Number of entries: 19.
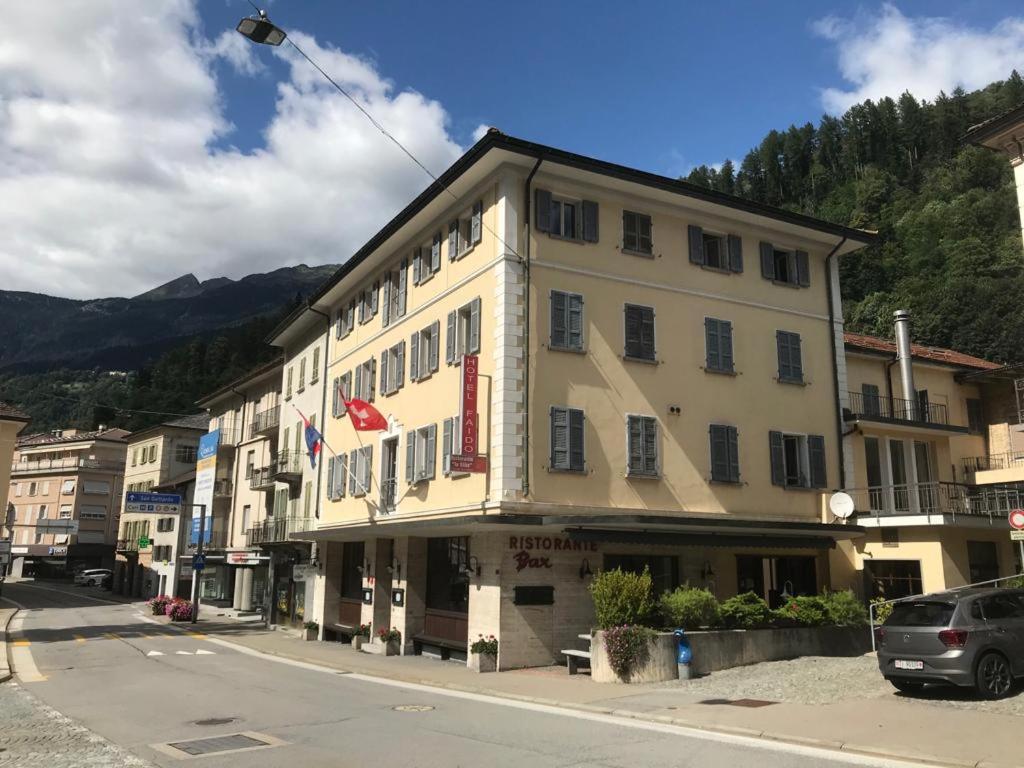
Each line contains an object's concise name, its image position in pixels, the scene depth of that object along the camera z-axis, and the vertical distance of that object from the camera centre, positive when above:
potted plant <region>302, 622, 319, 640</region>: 30.70 -2.62
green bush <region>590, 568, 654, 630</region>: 17.27 -0.77
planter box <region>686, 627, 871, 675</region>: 17.44 -1.78
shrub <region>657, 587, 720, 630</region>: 17.55 -0.95
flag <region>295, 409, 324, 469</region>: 30.67 +4.40
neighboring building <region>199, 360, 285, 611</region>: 41.03 +3.96
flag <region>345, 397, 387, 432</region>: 24.58 +4.17
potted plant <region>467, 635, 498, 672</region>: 19.23 -2.14
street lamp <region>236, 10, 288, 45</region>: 11.98 +7.52
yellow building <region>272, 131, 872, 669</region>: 20.05 +4.33
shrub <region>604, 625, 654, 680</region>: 16.70 -1.73
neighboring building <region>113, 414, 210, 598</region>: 59.34 +4.45
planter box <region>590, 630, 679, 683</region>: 16.62 -2.03
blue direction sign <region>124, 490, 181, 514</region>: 38.28 +2.51
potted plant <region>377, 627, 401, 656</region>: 24.16 -2.36
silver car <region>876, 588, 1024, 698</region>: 12.27 -1.11
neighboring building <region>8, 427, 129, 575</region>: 84.12 +5.63
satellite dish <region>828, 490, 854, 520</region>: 22.75 +1.61
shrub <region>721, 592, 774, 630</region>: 18.48 -1.09
